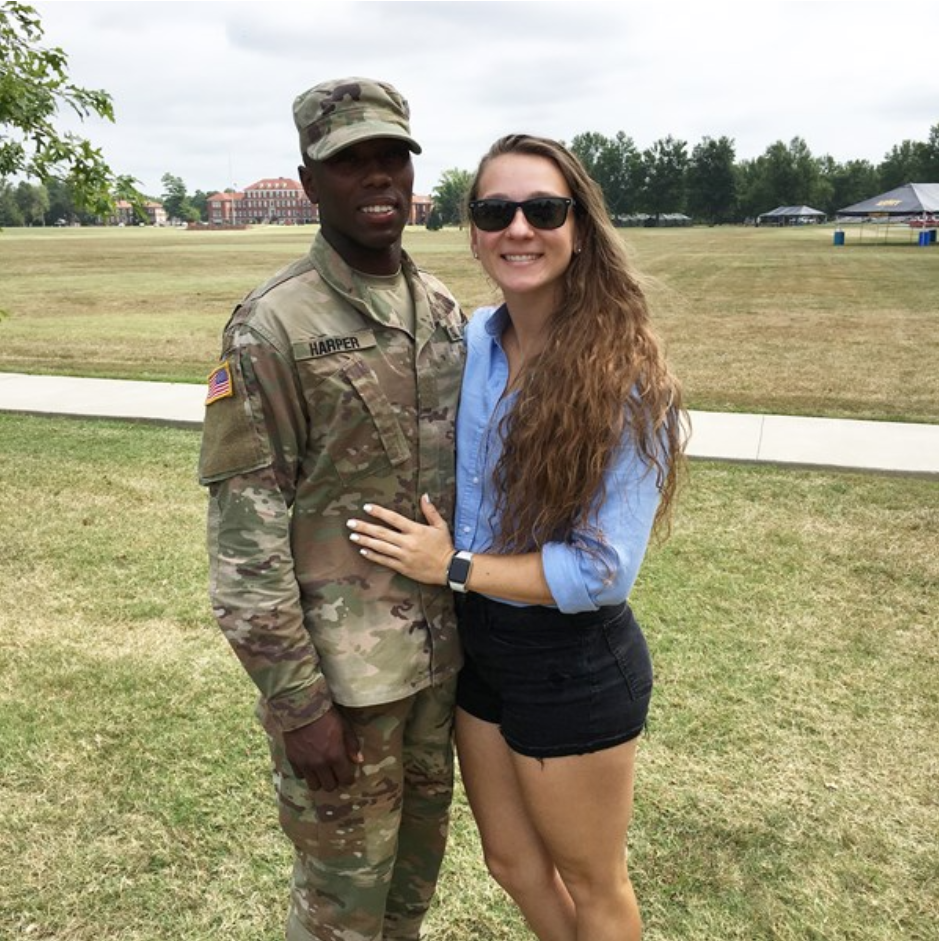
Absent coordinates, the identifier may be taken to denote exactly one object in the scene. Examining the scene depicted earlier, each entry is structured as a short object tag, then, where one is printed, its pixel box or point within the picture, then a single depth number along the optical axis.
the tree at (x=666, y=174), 103.88
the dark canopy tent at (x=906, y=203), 38.31
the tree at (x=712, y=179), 100.69
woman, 1.76
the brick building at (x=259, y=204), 169.88
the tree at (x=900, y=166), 79.68
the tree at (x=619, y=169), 105.88
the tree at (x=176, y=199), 164.12
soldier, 1.71
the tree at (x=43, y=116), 5.32
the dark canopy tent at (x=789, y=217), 72.29
